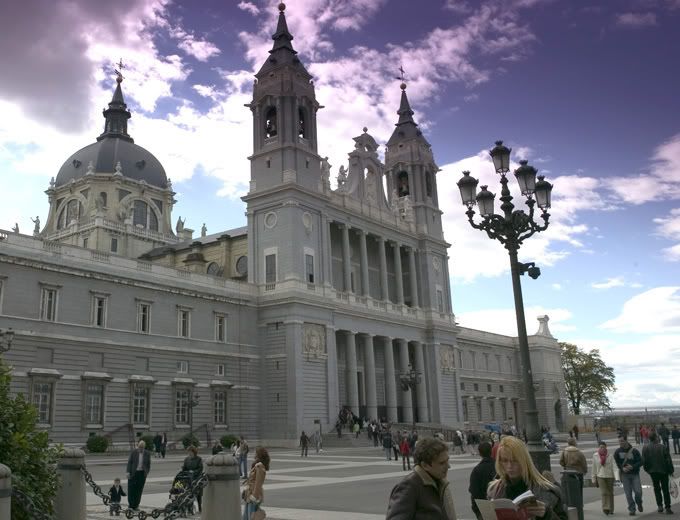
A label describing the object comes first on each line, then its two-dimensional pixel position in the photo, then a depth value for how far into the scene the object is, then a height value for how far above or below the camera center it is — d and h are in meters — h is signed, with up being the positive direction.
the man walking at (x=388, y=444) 36.41 -0.68
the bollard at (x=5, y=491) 7.83 -0.47
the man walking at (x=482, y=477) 9.88 -0.72
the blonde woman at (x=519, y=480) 5.68 -0.45
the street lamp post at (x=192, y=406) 42.97 +2.02
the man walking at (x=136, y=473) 15.99 -0.70
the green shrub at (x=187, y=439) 41.00 +0.05
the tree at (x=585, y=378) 101.44 +6.09
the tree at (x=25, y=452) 8.91 -0.06
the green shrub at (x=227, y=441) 41.69 -0.17
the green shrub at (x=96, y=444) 36.59 -0.01
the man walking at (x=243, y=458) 24.42 -0.72
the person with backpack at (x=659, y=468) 14.98 -1.05
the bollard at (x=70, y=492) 12.96 -0.85
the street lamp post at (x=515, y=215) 17.29 +5.38
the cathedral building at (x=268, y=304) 38.59 +8.91
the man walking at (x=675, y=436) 36.18 -0.97
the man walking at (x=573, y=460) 13.52 -0.72
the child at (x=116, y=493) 15.88 -1.11
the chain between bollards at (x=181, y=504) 11.17 -1.04
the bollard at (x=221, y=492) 10.69 -0.81
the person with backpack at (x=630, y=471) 14.98 -1.08
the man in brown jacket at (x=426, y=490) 5.32 -0.46
